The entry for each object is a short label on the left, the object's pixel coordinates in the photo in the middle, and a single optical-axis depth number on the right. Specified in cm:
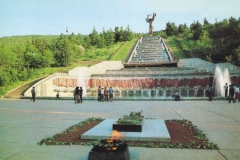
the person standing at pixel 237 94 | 2272
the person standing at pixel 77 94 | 2186
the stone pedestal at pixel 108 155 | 443
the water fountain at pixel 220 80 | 3109
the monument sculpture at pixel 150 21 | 7266
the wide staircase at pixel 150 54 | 4541
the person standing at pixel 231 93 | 2120
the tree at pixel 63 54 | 4403
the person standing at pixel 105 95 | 2405
